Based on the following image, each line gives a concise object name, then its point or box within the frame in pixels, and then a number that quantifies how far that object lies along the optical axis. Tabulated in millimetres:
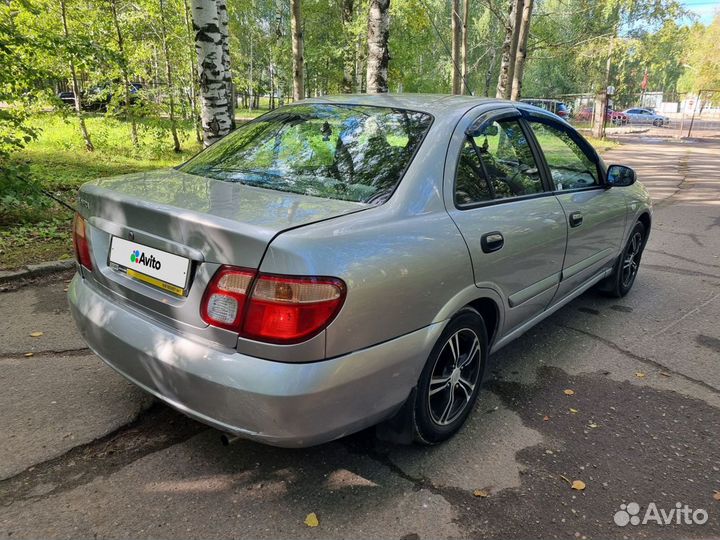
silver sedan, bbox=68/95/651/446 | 1879
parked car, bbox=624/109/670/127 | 40750
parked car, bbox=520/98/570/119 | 28641
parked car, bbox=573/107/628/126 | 36125
